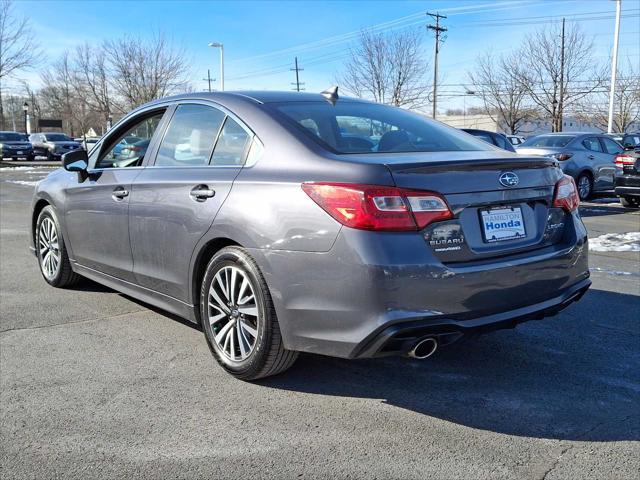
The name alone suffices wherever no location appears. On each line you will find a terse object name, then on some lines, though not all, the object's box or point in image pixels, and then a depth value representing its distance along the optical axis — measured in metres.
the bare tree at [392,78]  37.38
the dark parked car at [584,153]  14.18
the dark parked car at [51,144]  36.31
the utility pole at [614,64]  31.86
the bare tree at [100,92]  42.94
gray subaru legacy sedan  2.83
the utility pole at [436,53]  42.03
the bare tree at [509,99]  45.00
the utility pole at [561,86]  39.78
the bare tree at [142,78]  39.72
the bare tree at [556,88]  40.16
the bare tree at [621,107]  42.94
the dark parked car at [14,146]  34.41
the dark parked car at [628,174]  12.24
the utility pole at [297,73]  64.51
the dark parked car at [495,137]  11.05
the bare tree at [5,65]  28.83
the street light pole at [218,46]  41.53
